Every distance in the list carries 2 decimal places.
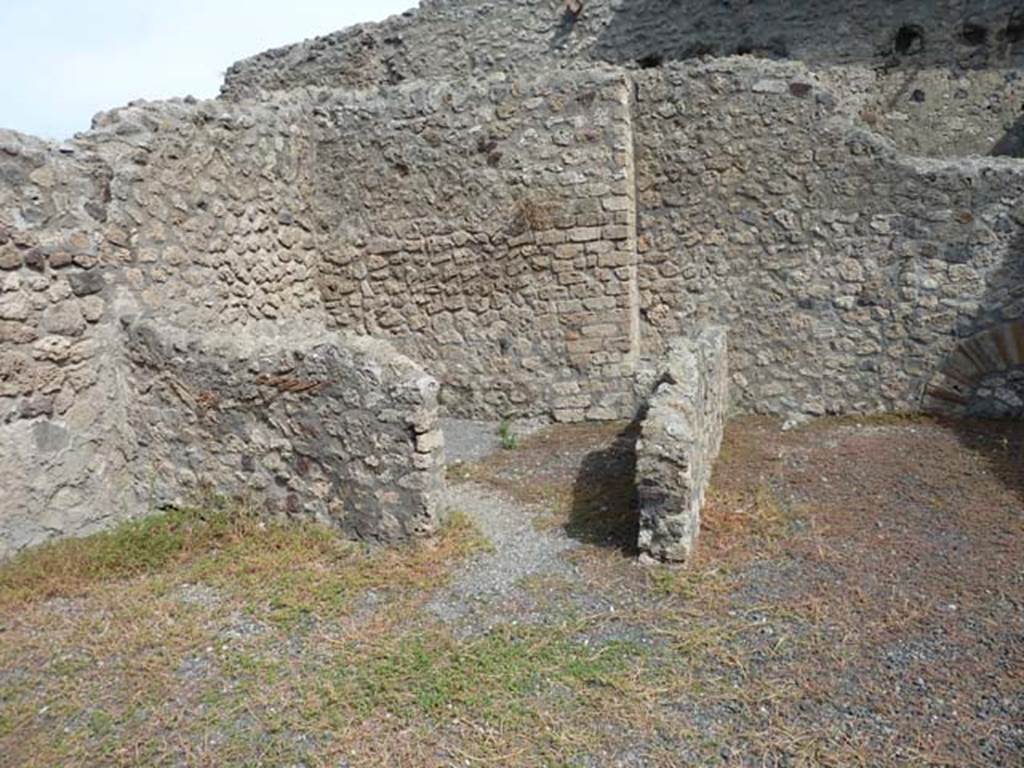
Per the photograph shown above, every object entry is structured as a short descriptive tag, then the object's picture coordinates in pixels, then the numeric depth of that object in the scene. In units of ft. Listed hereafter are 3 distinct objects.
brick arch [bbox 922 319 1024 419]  23.97
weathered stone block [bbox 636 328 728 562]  15.28
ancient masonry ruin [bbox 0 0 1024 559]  20.68
